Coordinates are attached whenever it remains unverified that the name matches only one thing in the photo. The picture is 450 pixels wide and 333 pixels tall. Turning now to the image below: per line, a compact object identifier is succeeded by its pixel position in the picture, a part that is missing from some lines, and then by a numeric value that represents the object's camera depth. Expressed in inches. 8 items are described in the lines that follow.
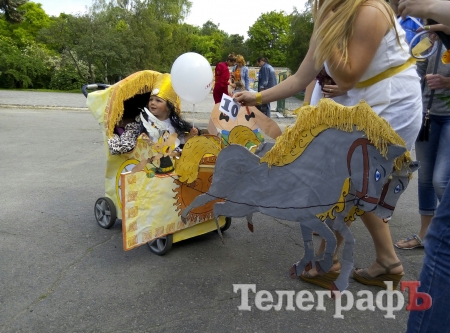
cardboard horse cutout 73.3
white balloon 103.8
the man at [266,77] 358.9
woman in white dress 69.7
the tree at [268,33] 2025.1
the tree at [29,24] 1535.4
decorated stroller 105.7
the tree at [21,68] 1005.2
